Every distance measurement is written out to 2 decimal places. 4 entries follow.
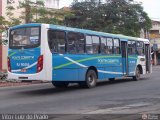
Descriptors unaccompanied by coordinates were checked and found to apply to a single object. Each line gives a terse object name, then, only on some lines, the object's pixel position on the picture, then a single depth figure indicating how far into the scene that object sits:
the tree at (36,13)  29.91
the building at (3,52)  40.75
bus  17.05
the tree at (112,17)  47.53
